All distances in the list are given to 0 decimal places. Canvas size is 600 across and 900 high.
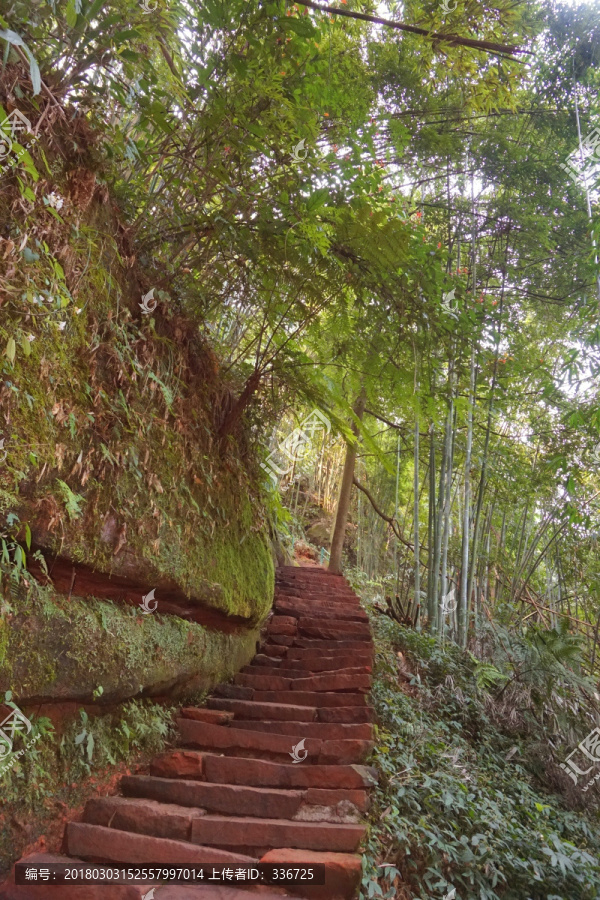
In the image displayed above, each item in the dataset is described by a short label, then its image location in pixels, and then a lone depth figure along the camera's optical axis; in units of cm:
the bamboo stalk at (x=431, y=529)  674
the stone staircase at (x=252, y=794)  212
